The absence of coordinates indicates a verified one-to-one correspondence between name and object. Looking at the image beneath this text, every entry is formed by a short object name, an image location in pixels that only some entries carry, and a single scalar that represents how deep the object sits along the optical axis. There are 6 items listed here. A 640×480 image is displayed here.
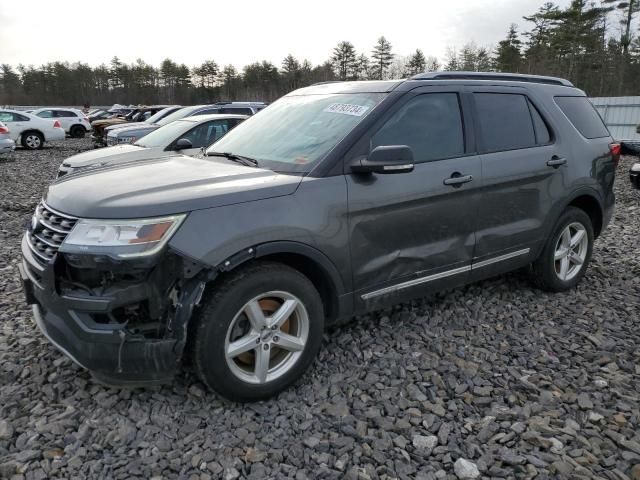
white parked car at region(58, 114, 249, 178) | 8.02
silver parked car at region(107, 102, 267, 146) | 12.25
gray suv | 2.49
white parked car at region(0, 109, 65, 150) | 18.53
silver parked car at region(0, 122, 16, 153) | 14.34
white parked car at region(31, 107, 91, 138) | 25.65
